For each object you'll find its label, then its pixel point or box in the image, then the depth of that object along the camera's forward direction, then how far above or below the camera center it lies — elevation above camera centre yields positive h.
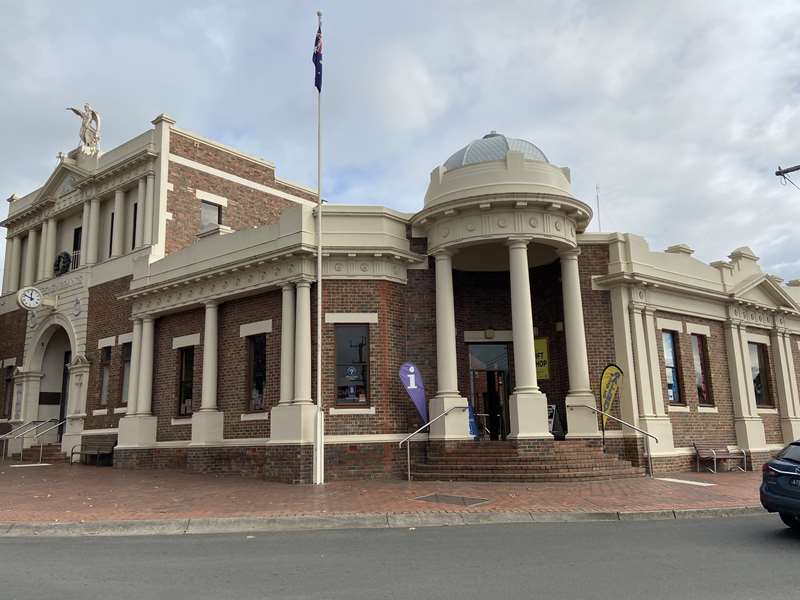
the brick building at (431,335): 15.78 +2.29
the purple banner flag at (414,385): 15.97 +0.83
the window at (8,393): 28.32 +1.59
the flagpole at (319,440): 15.10 -0.39
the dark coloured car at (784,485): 8.33 -0.94
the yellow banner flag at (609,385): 16.27 +0.72
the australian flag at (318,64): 17.02 +8.97
